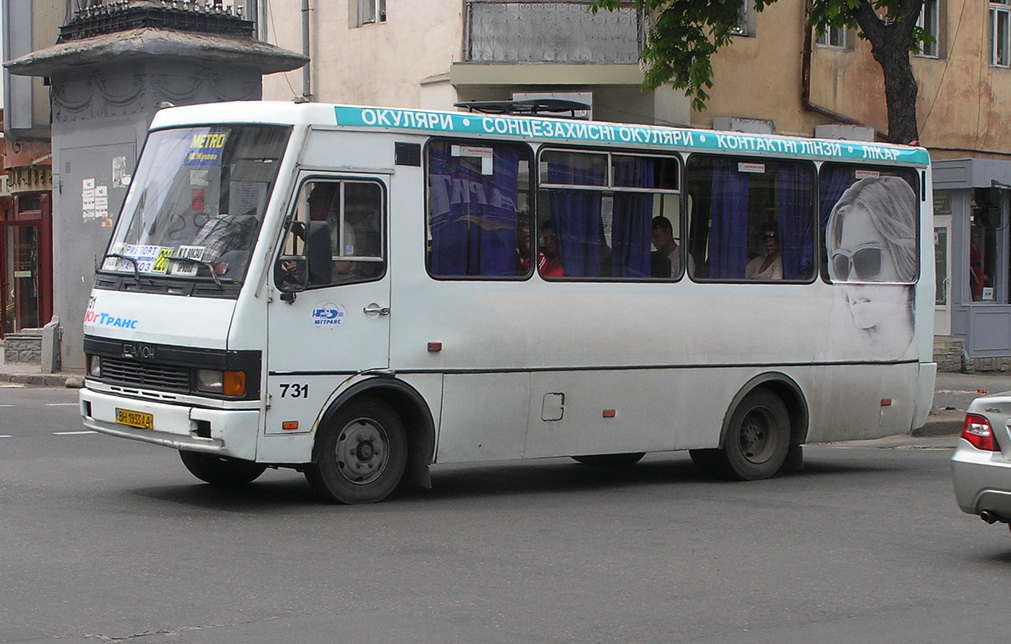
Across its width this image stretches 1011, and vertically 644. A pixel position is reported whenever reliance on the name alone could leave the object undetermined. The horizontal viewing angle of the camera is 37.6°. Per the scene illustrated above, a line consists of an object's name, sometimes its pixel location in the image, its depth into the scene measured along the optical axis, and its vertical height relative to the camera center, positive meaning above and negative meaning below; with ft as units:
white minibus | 33.42 -0.21
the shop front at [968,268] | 87.35 +1.19
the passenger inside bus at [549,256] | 38.06 +0.84
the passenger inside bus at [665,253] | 40.47 +0.97
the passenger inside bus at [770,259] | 42.75 +0.84
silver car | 28.60 -3.40
